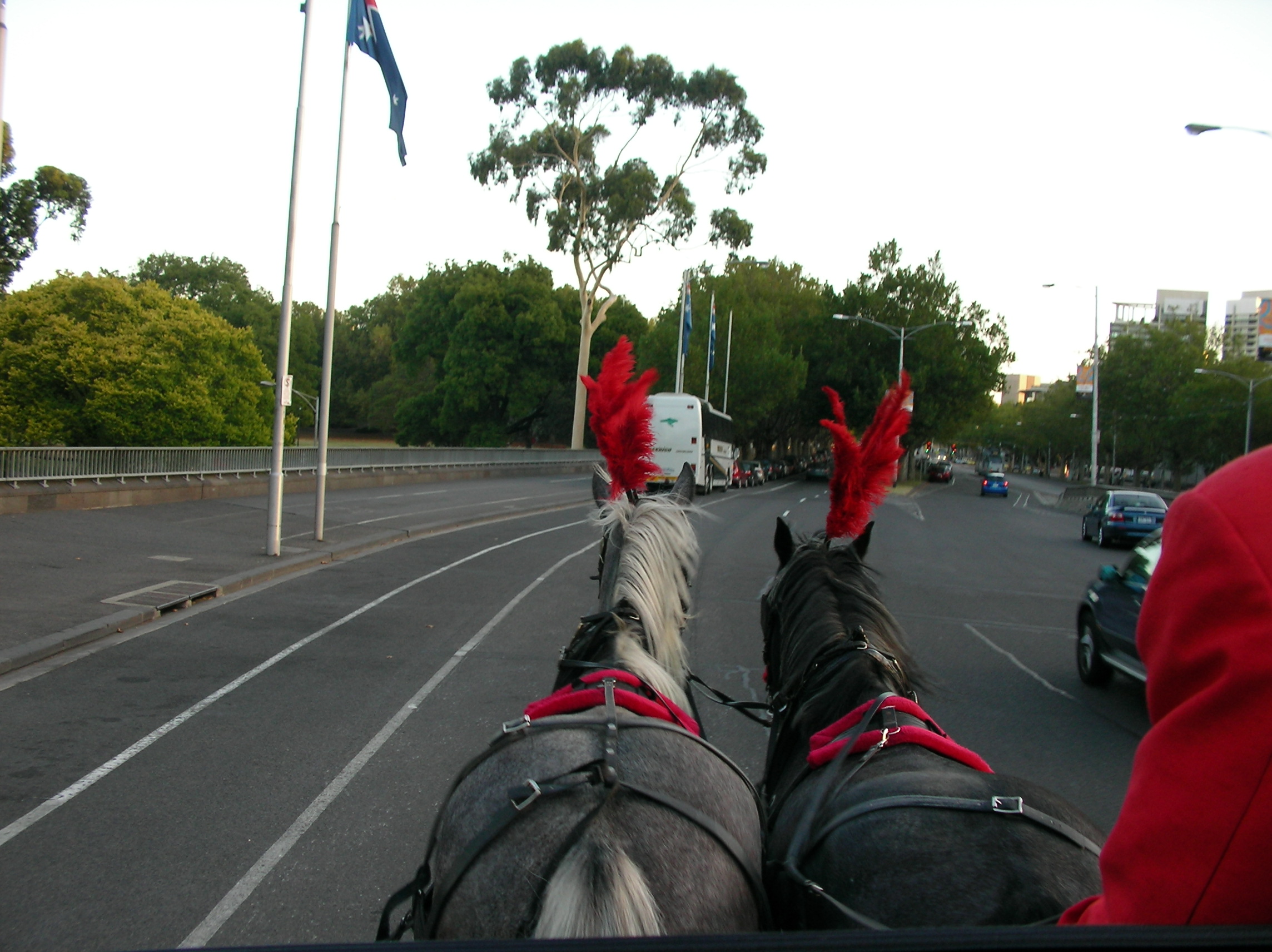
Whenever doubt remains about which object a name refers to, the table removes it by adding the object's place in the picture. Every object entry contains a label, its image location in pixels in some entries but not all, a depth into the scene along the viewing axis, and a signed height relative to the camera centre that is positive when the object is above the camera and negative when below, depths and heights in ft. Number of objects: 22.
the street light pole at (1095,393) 133.80 +13.39
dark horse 6.34 -2.74
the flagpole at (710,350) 150.41 +18.00
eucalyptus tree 131.44 +45.22
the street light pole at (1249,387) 128.47 +15.60
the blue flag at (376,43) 45.55 +19.96
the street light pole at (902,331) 146.12 +25.94
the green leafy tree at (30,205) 91.81 +22.19
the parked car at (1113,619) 22.61 -3.69
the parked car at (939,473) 245.45 -0.40
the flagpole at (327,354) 50.11 +4.71
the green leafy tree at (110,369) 89.66 +5.80
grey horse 6.04 -2.80
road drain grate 30.86 -5.90
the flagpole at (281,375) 43.91 +3.02
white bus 111.14 +3.00
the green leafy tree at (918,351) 181.27 +24.57
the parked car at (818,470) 170.71 -1.18
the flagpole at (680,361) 126.52 +13.48
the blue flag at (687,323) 124.96 +18.97
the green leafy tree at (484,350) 188.44 +20.56
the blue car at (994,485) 166.09 -1.90
